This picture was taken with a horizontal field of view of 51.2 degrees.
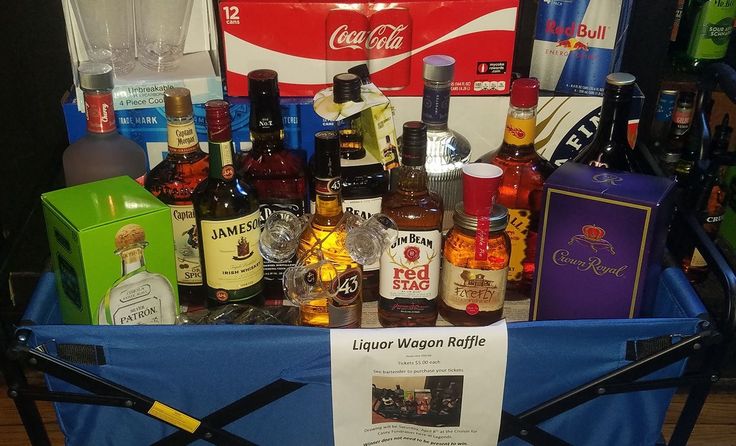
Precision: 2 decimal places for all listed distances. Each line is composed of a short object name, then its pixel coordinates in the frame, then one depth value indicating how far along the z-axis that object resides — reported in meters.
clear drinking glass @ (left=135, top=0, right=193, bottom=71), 1.21
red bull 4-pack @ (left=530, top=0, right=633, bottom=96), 1.18
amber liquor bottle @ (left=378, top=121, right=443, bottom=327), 1.06
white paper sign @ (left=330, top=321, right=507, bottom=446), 0.95
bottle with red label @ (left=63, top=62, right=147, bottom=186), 1.10
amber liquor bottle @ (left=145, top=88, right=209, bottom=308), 1.08
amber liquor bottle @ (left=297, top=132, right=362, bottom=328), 1.03
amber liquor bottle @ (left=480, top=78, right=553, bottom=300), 1.14
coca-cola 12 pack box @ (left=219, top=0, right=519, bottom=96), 1.16
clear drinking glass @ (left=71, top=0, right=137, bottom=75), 1.19
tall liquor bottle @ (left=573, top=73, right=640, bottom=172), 1.09
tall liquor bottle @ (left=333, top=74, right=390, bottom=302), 1.12
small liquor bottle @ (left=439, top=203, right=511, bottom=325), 1.05
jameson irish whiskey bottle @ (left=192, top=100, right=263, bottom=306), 1.04
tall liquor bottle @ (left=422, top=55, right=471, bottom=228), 1.10
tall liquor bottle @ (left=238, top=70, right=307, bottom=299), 1.11
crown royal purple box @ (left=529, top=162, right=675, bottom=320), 1.00
